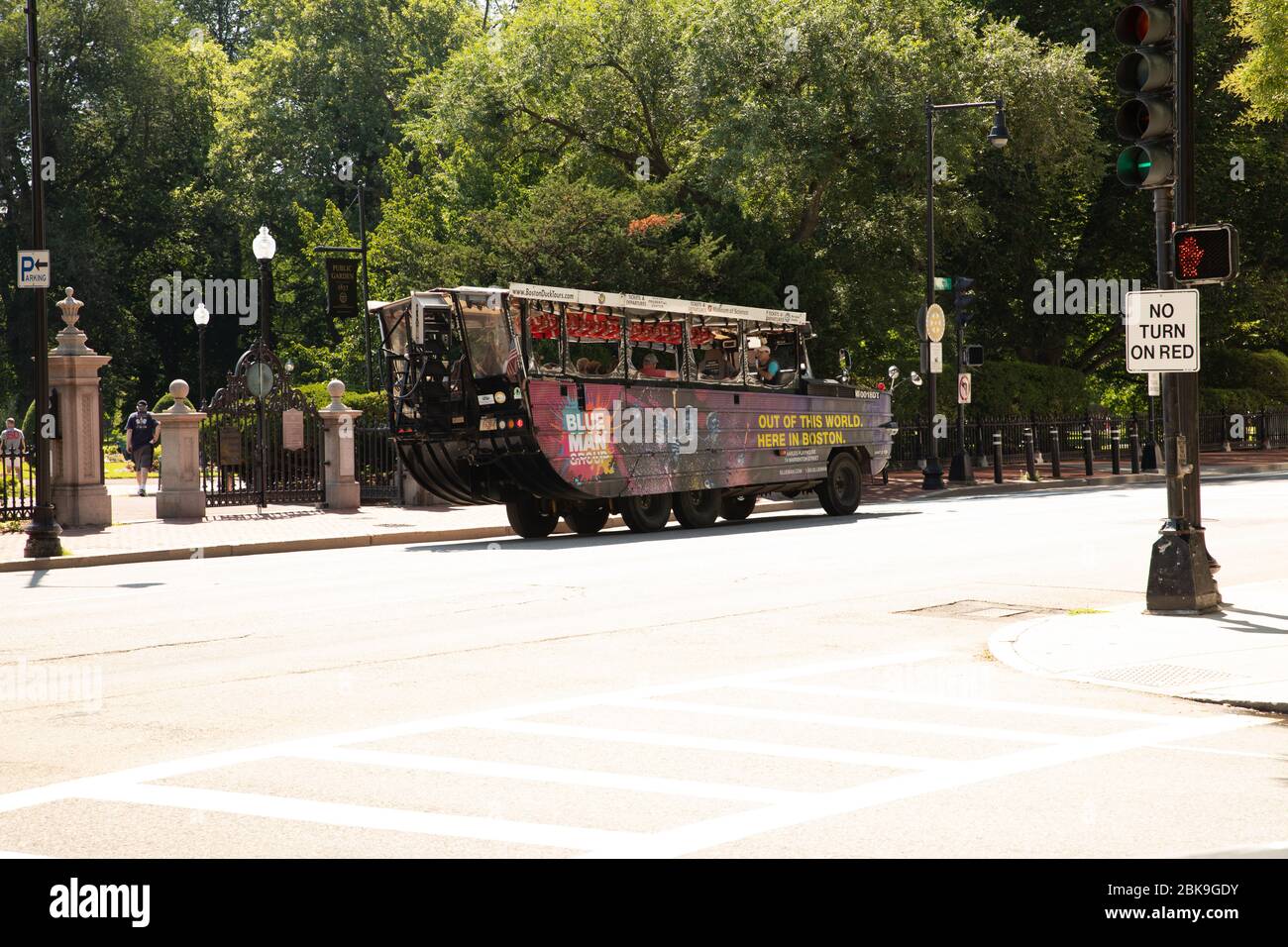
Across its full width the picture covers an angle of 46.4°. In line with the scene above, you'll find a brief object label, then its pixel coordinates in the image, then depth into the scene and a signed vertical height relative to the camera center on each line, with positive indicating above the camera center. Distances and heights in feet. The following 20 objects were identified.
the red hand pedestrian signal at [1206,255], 39.96 +4.82
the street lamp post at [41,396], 67.21 +3.55
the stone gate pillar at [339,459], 94.94 +0.36
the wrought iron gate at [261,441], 94.94 +1.69
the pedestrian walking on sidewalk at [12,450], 85.58 +1.48
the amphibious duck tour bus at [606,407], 71.20 +2.43
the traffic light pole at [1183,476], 40.24 -1.12
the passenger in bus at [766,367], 84.74 +4.69
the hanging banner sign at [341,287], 126.52 +15.00
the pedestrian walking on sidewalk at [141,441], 114.21 +2.31
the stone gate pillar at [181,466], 86.89 +0.23
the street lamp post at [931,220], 104.47 +16.59
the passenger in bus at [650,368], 77.66 +4.41
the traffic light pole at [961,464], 114.11 -1.56
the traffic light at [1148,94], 39.70 +9.15
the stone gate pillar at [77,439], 82.64 +1.89
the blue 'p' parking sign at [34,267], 68.54 +9.49
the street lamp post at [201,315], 138.58 +14.33
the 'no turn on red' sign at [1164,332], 39.78 +2.80
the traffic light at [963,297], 110.83 +10.89
